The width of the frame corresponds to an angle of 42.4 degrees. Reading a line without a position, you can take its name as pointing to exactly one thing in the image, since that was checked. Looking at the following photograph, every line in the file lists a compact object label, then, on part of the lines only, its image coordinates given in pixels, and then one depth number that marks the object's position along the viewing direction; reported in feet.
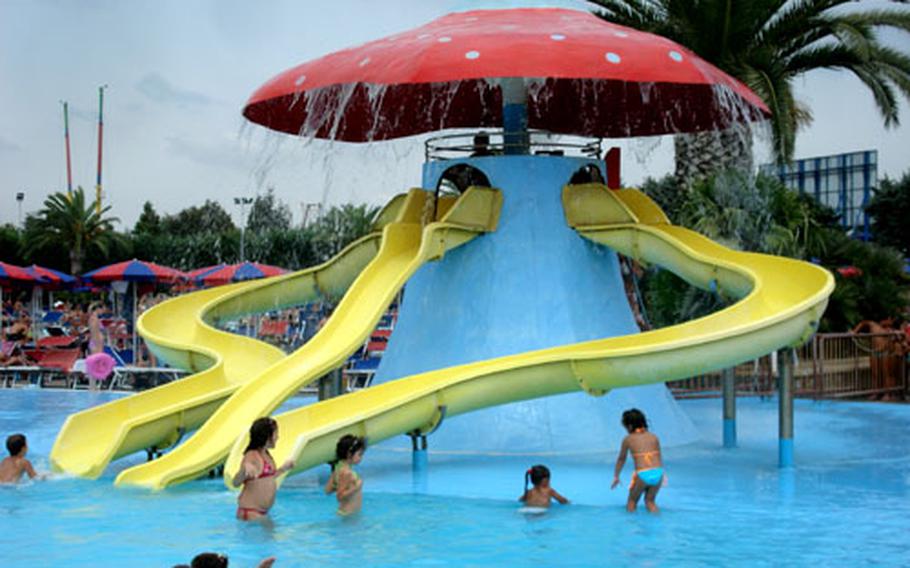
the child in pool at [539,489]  29.89
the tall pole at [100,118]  206.08
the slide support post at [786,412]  37.22
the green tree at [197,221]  241.35
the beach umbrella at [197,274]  94.00
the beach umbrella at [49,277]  99.66
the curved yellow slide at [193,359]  35.50
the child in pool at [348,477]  29.27
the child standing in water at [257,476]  27.71
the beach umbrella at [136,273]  90.68
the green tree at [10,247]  187.11
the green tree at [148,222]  232.69
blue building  229.45
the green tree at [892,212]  158.61
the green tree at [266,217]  82.22
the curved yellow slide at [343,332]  32.99
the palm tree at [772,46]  67.87
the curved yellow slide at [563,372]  32.78
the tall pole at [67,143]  197.12
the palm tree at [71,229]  181.06
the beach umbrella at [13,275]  91.97
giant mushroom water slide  33.60
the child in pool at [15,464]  33.24
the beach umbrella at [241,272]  90.07
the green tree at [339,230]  86.43
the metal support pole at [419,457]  36.06
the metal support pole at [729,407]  42.50
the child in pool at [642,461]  29.60
